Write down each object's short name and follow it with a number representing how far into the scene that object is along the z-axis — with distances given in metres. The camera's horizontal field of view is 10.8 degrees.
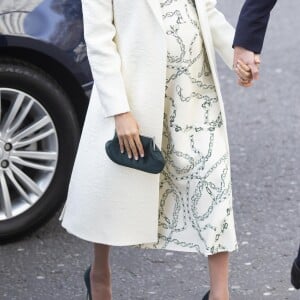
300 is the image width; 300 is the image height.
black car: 7.28
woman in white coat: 5.32
